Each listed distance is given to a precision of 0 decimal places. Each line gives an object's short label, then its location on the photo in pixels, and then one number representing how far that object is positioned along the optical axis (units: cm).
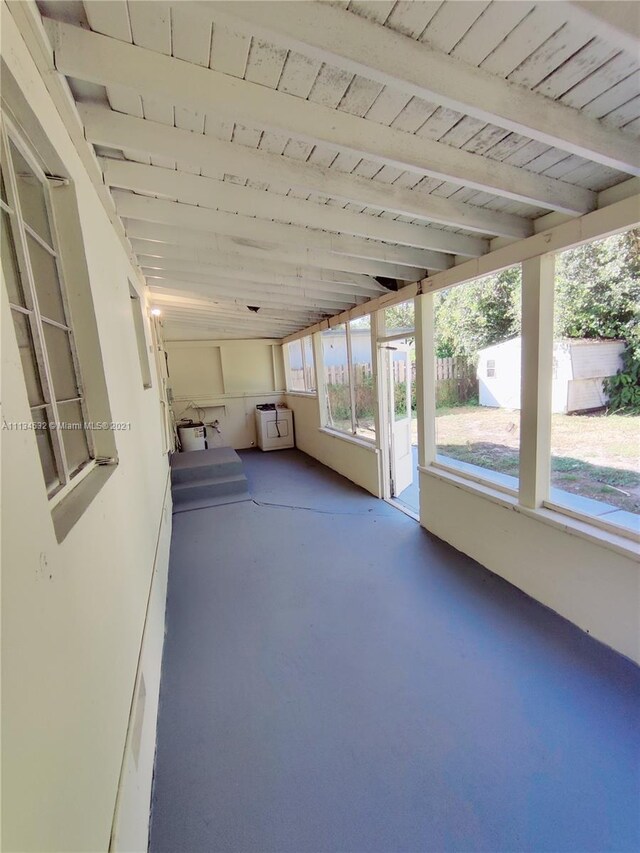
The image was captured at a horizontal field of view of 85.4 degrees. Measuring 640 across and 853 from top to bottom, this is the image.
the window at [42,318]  99
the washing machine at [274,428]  713
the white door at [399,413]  409
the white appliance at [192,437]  633
